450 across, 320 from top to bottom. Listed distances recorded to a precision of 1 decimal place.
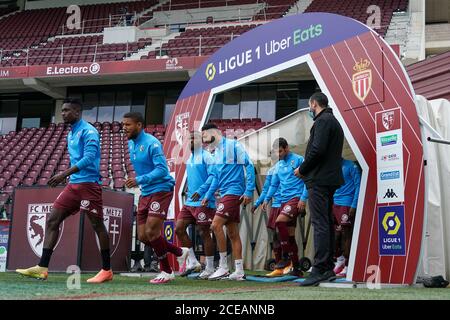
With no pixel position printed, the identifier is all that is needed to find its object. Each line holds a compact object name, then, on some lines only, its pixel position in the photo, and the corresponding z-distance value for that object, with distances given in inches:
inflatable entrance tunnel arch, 223.3
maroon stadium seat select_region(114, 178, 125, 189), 661.9
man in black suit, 218.5
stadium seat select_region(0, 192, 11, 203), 643.5
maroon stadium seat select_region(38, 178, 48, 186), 715.2
